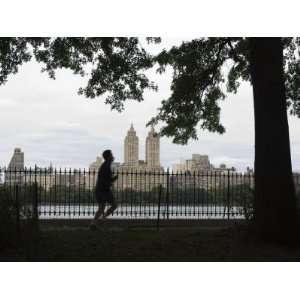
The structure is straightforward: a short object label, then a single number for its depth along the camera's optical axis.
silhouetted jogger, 10.83
